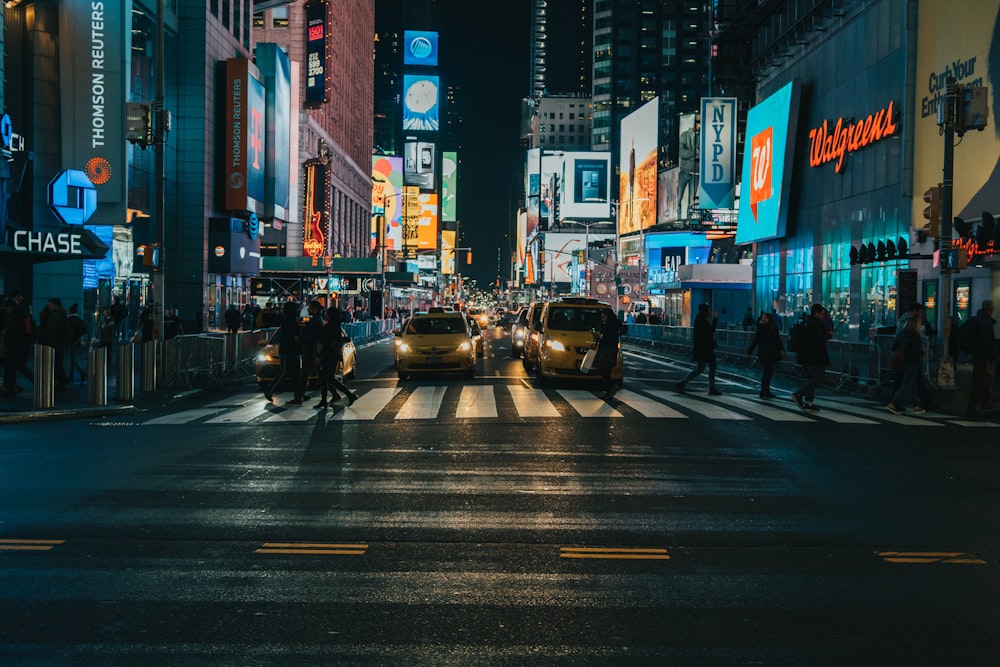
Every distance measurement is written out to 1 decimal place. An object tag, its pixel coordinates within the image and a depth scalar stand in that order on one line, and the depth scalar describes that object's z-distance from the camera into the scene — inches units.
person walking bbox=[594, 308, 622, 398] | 813.2
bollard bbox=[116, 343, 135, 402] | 732.7
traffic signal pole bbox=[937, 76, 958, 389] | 805.9
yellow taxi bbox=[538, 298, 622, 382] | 894.4
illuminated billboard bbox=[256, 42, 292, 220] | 2358.5
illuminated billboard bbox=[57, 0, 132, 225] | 1453.0
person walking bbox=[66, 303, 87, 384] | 809.5
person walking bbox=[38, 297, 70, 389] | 787.4
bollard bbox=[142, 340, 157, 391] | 821.2
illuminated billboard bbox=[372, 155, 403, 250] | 5935.0
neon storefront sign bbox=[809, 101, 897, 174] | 1512.1
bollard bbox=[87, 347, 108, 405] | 698.2
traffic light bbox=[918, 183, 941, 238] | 829.8
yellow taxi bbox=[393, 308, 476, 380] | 960.3
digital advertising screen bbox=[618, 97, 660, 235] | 4099.4
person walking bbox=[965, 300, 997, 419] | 670.5
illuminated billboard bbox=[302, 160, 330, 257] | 3115.2
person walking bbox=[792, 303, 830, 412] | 727.7
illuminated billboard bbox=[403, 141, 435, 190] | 7155.5
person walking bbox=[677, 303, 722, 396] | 840.3
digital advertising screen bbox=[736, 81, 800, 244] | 1956.9
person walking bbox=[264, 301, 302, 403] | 746.8
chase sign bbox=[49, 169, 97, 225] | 1405.0
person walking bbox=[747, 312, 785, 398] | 834.2
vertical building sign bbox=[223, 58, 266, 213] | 2085.4
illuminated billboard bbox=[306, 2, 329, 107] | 3068.4
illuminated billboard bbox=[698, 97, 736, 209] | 2605.8
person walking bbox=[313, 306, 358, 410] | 720.3
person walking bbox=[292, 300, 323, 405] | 733.9
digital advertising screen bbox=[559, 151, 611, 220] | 6225.4
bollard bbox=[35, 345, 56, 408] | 675.4
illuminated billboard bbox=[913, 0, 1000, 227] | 1187.3
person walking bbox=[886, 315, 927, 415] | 699.4
